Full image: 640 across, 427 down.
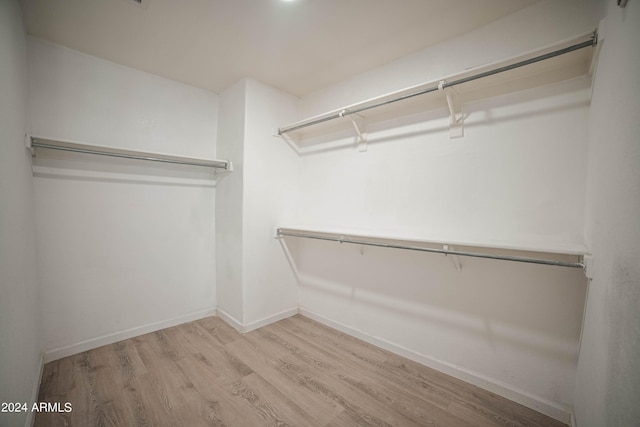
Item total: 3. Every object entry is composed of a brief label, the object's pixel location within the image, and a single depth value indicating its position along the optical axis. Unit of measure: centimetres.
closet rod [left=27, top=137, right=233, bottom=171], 189
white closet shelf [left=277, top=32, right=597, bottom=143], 139
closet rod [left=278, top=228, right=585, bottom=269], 132
